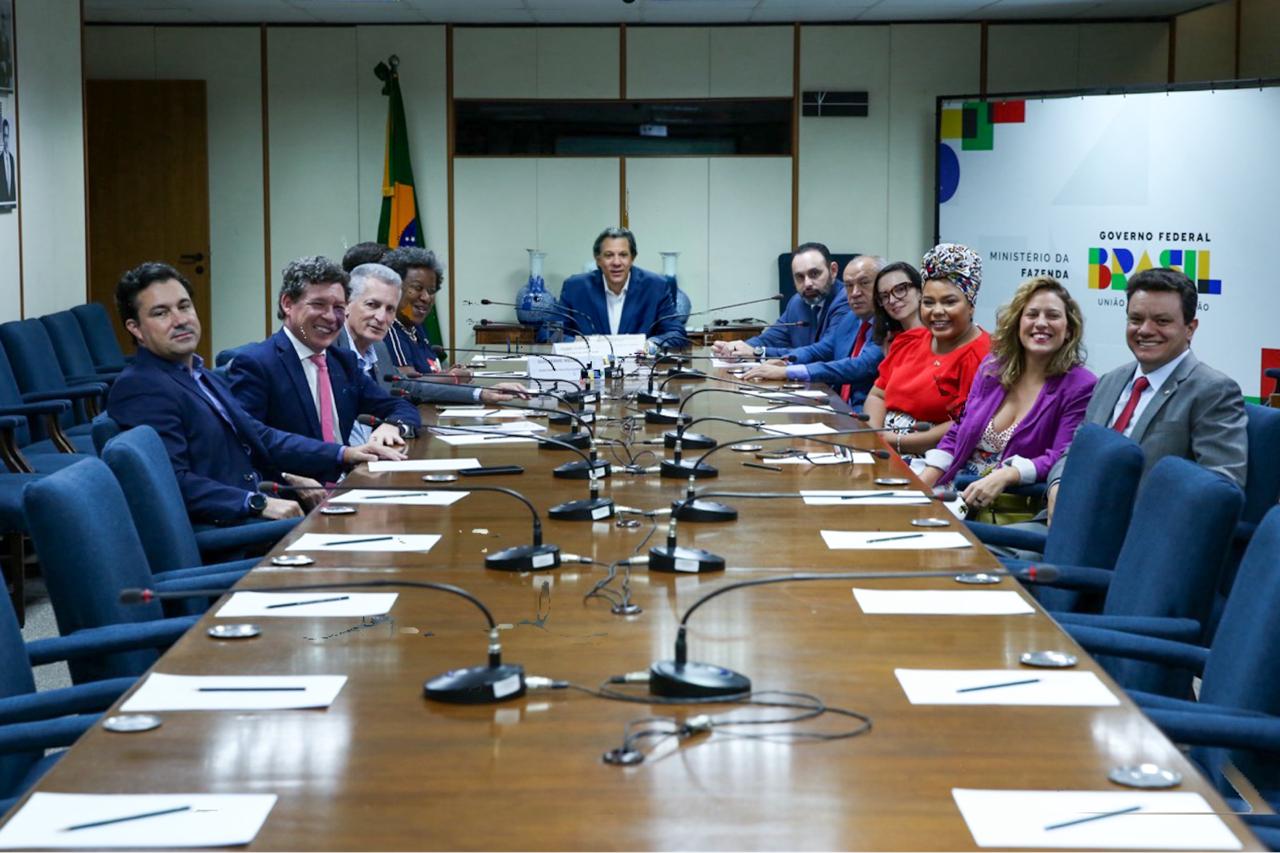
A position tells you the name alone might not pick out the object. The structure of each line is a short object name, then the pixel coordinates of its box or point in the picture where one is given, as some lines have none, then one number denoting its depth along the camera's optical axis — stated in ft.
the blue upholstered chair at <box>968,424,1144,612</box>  11.79
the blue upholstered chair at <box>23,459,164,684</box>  9.78
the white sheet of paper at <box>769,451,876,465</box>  14.96
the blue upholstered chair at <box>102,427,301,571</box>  11.74
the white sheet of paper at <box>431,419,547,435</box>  17.08
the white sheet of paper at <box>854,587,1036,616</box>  8.87
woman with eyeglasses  21.13
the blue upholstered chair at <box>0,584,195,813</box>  7.52
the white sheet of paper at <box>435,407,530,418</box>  19.23
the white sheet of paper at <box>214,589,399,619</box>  8.87
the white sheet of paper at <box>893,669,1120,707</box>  7.16
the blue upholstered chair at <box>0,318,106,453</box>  23.17
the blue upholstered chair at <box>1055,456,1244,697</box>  9.71
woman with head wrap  18.43
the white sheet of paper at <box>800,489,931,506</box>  12.60
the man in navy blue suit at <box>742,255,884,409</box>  23.13
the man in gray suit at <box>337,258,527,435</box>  19.02
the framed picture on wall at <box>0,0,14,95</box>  26.16
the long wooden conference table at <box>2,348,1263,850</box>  5.69
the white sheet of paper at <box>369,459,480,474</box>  14.52
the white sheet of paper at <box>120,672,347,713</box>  7.10
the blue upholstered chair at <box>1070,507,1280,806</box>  7.55
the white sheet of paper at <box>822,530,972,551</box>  10.75
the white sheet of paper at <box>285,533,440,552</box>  10.74
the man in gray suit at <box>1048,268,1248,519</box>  13.98
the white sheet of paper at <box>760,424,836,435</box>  17.12
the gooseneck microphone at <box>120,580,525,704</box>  7.09
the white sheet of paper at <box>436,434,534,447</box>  16.43
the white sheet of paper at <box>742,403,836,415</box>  19.26
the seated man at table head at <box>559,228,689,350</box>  28.38
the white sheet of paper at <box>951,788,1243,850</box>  5.49
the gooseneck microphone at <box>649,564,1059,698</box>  7.09
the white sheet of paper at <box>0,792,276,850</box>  5.54
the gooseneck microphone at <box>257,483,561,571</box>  9.92
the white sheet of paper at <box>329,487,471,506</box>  12.64
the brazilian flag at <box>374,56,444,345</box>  37.40
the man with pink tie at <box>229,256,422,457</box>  16.40
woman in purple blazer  15.83
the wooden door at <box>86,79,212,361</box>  37.73
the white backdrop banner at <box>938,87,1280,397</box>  30.53
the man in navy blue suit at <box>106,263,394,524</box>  14.02
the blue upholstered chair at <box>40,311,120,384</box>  26.20
